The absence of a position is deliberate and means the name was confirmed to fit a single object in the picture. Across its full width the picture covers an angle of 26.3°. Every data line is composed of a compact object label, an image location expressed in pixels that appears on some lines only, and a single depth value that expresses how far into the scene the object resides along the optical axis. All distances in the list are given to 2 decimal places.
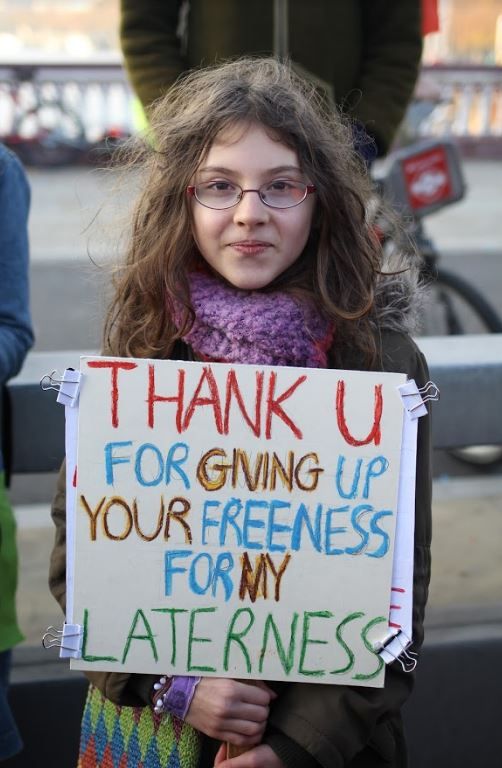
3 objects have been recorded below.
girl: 1.64
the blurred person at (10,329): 2.15
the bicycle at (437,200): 4.37
